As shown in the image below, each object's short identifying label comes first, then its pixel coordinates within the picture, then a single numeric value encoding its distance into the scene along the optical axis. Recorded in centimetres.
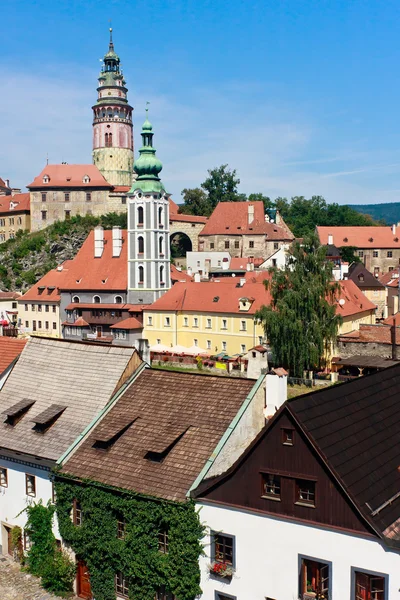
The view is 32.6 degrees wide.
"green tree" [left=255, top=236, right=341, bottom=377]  4641
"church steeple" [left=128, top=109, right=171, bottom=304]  6756
